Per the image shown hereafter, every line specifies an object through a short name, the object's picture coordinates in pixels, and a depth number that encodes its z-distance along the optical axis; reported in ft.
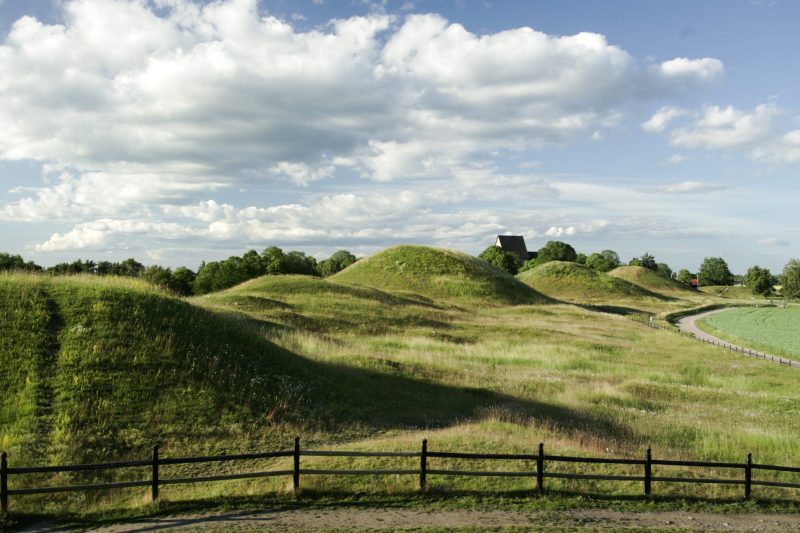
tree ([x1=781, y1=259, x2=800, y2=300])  573.33
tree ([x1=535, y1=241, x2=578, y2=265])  645.51
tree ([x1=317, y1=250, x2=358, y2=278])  525.75
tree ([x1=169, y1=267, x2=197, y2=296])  308.40
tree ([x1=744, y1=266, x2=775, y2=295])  619.26
